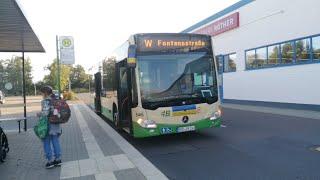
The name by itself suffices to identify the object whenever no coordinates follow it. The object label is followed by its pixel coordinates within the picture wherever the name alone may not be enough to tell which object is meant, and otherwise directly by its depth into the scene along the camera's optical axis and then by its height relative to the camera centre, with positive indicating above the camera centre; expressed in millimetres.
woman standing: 5290 -912
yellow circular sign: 13633 +2625
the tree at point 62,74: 34561 +2549
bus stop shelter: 6075 +2000
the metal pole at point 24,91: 9631 +59
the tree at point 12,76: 11709 +822
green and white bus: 6499 +109
